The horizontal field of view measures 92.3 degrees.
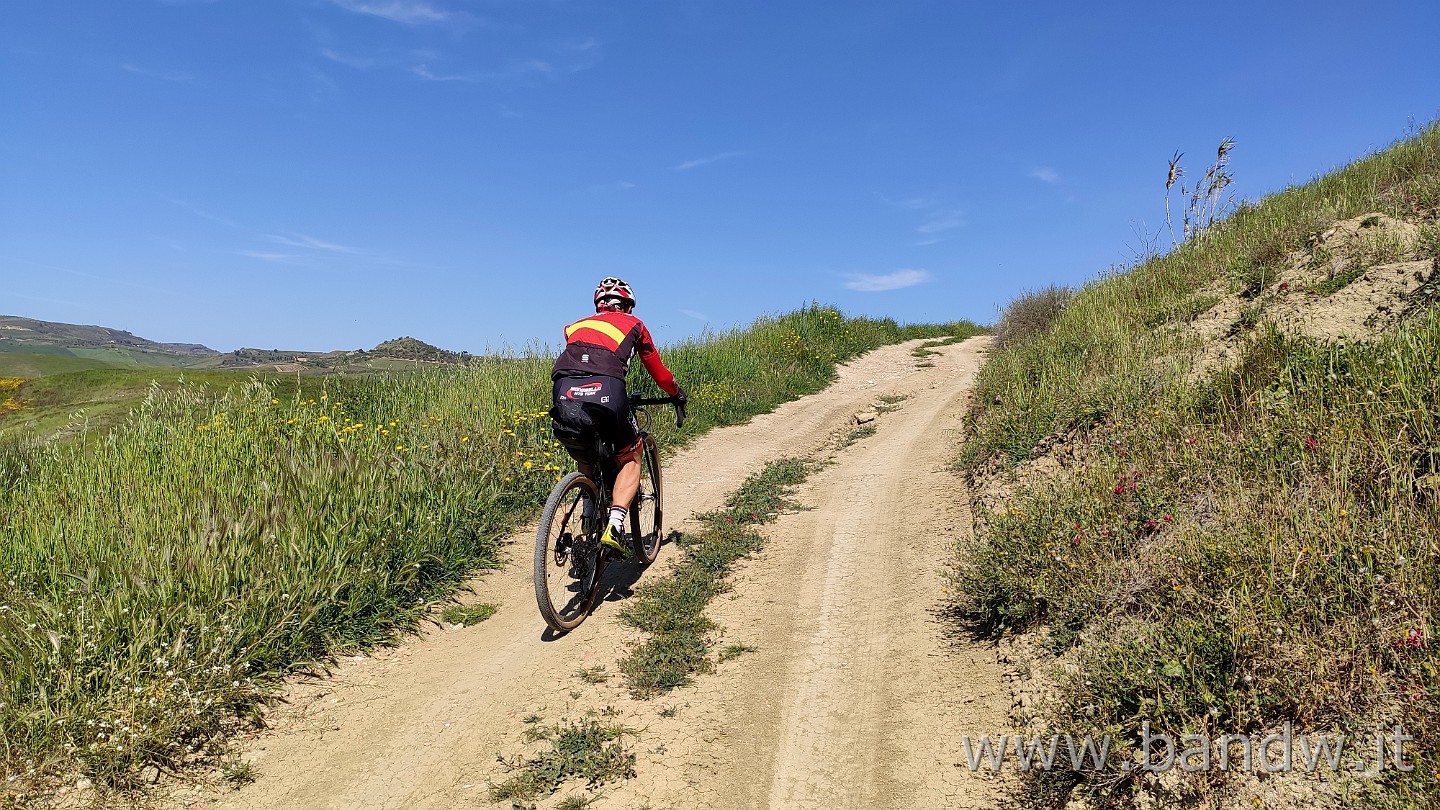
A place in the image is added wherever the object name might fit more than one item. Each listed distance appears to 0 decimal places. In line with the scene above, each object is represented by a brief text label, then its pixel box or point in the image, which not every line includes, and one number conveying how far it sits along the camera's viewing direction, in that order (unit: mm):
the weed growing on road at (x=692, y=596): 4406
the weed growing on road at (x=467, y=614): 5488
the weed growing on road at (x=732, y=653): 4543
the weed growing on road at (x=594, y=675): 4320
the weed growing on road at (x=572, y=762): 3303
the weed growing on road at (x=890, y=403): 13484
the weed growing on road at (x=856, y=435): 11105
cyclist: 4867
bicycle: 4777
